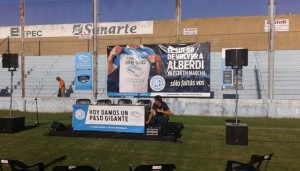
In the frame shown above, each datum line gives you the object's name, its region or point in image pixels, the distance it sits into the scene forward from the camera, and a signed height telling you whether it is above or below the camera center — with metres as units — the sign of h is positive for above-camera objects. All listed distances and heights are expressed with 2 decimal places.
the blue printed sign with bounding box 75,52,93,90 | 22.58 +0.67
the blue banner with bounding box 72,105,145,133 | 13.22 -1.33
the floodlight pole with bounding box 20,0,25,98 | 21.20 +3.44
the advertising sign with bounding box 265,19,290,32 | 29.83 +4.73
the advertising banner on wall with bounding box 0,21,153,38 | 32.16 +4.84
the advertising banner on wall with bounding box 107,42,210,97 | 20.48 +0.68
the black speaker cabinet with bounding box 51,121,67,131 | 13.34 -1.63
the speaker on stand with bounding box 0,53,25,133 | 13.48 -1.44
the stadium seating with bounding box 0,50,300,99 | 23.98 +0.44
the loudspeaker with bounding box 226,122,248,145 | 11.48 -1.62
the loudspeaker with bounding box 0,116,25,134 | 13.45 -1.59
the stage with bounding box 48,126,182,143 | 12.30 -1.88
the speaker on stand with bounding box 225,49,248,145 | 11.48 -1.62
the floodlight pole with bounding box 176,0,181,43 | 20.00 +3.79
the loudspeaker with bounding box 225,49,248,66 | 12.44 +0.86
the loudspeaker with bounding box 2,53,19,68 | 14.91 +0.87
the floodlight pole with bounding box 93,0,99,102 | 19.78 +1.74
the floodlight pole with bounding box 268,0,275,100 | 18.28 +1.88
